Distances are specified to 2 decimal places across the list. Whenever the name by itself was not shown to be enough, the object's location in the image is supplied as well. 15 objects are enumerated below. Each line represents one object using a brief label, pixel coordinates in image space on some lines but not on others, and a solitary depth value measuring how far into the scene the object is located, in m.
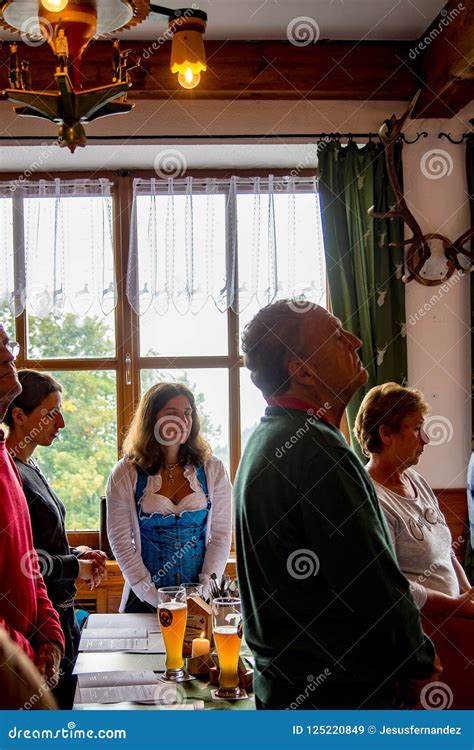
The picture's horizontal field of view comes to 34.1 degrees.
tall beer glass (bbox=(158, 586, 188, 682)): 1.82
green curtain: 3.81
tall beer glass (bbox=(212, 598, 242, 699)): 1.70
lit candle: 1.86
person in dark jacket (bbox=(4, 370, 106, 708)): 2.34
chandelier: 1.90
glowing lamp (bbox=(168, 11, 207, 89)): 2.15
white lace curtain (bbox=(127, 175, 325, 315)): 4.06
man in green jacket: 1.31
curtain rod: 3.76
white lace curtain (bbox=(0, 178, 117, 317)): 4.04
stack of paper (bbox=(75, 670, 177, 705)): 1.66
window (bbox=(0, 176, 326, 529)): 4.05
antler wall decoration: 3.62
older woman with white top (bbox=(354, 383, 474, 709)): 2.03
